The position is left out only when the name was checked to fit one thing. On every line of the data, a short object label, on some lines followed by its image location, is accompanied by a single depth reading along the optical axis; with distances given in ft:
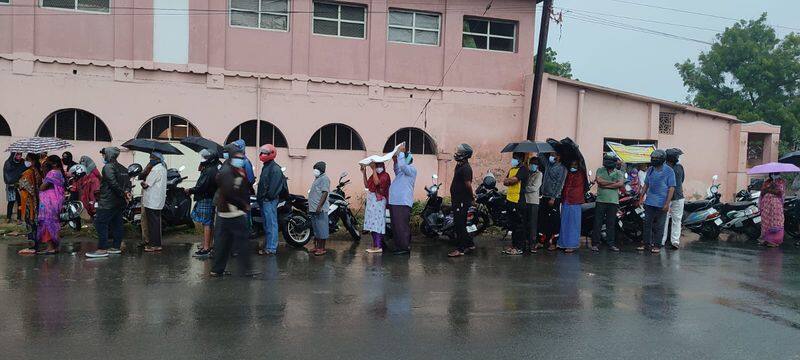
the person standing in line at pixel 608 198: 35.58
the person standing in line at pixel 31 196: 30.45
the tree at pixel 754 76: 98.12
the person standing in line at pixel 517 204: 33.86
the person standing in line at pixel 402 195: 32.45
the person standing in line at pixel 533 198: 34.32
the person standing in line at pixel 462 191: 32.24
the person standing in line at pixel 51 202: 29.59
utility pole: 48.16
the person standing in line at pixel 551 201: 34.83
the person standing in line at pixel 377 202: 33.45
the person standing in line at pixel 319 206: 32.50
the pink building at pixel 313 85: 46.14
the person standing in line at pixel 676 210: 37.91
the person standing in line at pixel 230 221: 25.86
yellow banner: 54.54
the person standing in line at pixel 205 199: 30.42
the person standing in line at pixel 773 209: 39.99
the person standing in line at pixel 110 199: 29.99
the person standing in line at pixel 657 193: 35.47
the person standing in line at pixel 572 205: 35.14
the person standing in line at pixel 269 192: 31.58
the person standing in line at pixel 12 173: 41.63
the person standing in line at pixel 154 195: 31.96
